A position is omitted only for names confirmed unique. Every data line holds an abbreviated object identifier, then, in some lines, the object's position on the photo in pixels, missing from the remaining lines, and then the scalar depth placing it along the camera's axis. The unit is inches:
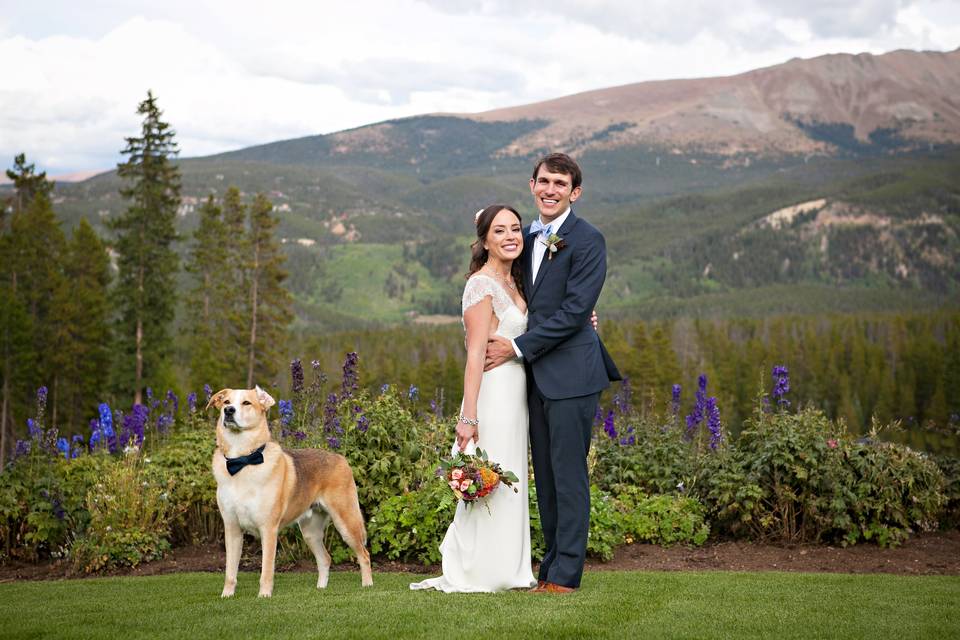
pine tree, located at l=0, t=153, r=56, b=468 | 1900.8
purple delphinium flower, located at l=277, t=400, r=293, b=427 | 424.8
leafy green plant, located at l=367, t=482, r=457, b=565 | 354.3
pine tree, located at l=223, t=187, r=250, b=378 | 2123.5
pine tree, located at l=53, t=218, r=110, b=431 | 2054.6
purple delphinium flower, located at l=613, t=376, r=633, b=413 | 499.8
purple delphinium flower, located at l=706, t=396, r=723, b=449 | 454.0
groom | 262.4
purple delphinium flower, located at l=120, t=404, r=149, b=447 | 426.9
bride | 271.0
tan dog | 274.2
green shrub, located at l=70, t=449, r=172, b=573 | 362.3
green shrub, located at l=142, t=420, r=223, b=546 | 391.5
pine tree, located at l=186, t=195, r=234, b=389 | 2167.8
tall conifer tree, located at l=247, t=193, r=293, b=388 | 2138.3
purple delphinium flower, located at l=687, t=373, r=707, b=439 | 468.1
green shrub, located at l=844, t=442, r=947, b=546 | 384.5
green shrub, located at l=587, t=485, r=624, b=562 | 367.8
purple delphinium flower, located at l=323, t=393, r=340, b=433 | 396.2
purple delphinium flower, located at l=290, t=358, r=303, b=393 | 395.9
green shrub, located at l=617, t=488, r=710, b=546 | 398.9
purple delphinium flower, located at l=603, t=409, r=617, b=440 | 476.1
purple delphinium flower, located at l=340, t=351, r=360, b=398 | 407.5
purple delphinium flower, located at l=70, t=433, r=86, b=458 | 446.2
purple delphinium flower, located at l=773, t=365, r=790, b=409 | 431.5
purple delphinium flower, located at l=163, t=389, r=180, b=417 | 460.1
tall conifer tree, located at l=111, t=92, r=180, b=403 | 1897.1
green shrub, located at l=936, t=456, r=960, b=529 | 419.8
